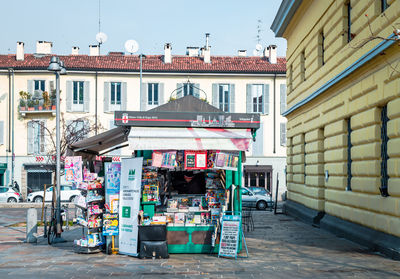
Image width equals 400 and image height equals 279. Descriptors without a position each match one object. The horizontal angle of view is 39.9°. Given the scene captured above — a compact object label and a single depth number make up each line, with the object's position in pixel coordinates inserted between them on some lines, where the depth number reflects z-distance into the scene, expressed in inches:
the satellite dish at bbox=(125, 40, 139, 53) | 1673.2
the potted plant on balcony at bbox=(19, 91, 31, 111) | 1624.0
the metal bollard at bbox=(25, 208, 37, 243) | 599.2
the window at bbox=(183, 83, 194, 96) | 1637.9
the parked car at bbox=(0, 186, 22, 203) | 1430.9
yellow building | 483.5
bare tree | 1382.9
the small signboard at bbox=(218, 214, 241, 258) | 470.2
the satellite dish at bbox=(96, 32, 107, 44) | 1772.9
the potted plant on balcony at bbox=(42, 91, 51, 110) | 1625.2
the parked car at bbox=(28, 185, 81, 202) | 1412.4
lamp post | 606.1
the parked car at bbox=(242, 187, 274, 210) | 1186.0
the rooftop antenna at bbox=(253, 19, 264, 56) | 1887.3
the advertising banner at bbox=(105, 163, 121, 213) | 505.7
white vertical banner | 490.0
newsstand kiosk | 491.5
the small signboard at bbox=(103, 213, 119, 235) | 501.7
